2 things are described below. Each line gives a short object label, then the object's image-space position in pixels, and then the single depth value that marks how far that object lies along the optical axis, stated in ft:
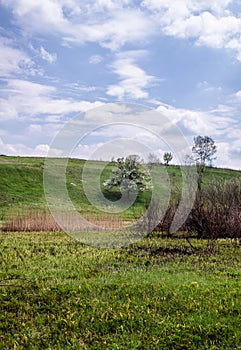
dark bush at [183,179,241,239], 54.85
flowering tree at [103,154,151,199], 142.72
